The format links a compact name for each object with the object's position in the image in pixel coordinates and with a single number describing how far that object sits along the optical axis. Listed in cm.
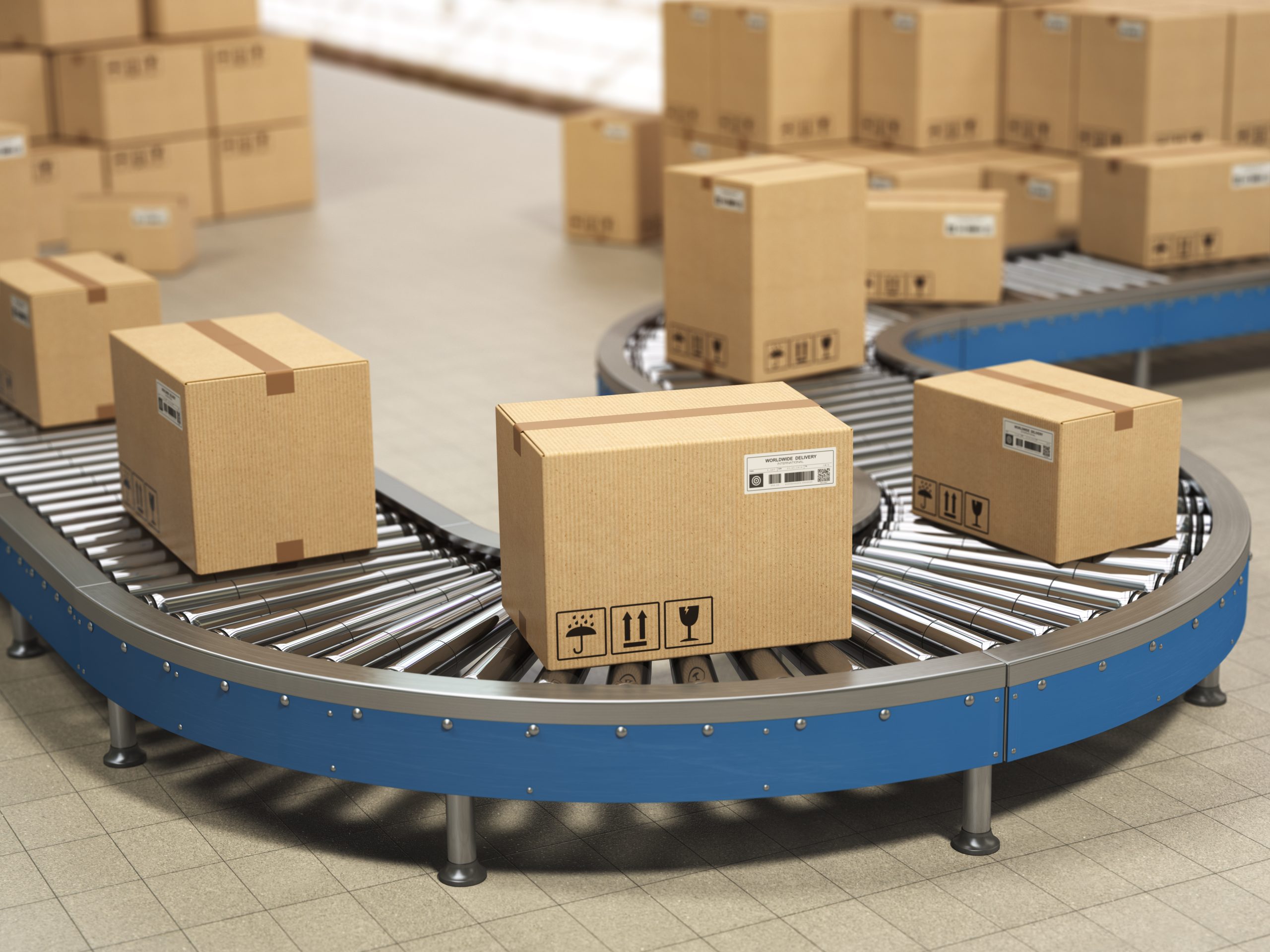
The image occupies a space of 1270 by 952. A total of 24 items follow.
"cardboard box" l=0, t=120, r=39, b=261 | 682
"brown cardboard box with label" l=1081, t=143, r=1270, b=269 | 639
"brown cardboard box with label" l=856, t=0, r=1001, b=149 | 783
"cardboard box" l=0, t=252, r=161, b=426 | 484
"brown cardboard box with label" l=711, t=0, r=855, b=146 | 792
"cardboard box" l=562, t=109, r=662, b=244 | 917
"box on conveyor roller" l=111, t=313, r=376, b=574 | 354
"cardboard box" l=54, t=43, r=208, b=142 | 917
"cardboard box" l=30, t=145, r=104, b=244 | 908
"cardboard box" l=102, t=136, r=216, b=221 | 937
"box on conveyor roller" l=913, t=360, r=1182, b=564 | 353
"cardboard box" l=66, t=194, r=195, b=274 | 838
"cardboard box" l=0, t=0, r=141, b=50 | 907
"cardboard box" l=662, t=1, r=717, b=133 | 836
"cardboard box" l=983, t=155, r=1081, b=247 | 728
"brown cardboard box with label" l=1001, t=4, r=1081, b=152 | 770
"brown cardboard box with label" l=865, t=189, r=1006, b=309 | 602
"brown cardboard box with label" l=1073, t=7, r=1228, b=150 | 736
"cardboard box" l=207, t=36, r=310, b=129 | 968
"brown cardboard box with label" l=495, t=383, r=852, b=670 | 302
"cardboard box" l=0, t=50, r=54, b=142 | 914
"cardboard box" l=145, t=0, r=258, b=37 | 942
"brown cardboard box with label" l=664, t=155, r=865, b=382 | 488
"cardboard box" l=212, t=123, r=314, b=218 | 991
